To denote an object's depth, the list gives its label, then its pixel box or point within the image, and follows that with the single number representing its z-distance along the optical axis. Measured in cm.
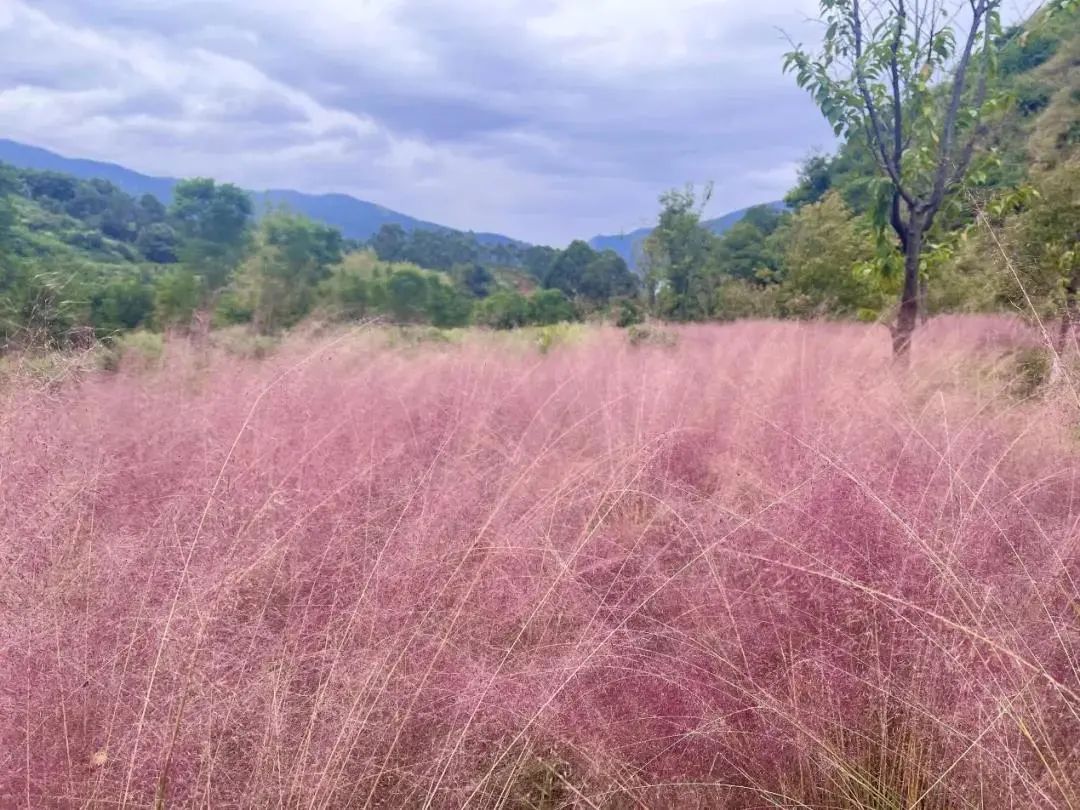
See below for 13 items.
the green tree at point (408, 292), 2100
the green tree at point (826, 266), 1228
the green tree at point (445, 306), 2373
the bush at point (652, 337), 828
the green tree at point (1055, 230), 549
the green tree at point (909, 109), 444
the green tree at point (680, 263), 1922
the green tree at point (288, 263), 1705
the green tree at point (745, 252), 2277
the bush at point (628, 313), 1859
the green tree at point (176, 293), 1313
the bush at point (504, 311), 2345
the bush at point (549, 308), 2698
